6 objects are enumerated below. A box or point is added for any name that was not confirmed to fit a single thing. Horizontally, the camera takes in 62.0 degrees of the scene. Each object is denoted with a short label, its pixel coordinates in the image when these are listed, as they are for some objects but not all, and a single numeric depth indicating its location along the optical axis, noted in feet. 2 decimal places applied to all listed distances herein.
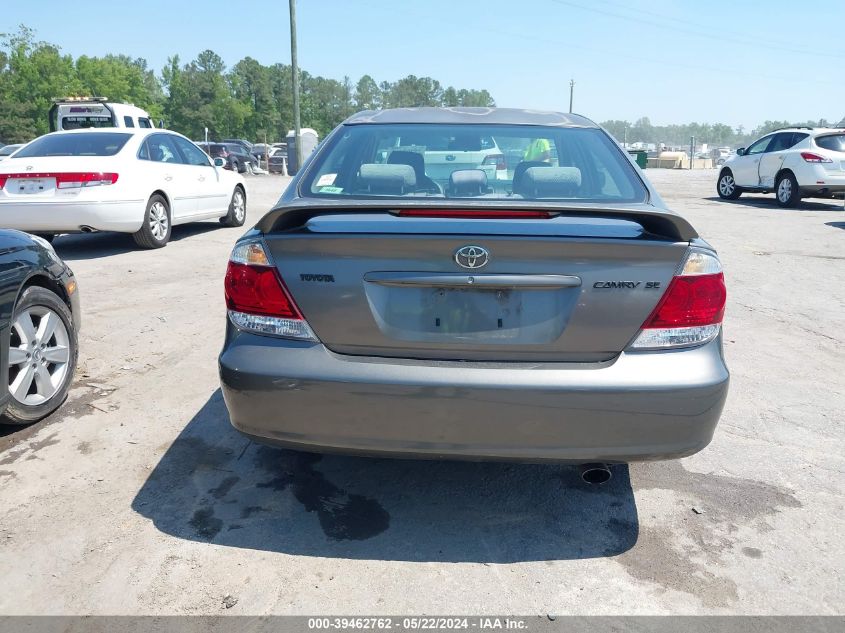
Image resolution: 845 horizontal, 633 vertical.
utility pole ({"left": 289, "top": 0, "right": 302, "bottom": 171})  76.38
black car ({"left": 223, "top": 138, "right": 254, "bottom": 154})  154.10
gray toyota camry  7.91
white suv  48.96
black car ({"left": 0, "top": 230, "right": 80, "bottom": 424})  11.48
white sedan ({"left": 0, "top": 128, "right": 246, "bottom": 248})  26.84
